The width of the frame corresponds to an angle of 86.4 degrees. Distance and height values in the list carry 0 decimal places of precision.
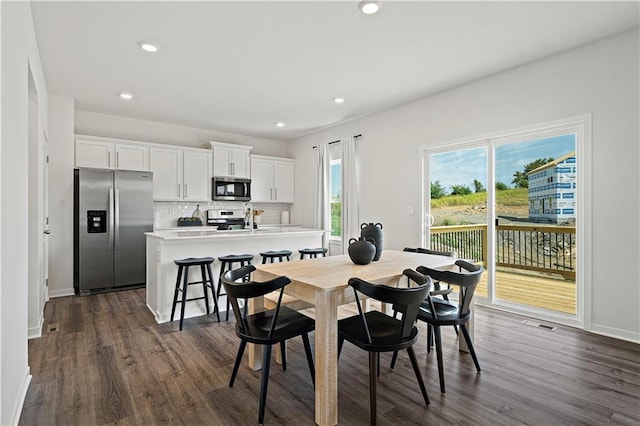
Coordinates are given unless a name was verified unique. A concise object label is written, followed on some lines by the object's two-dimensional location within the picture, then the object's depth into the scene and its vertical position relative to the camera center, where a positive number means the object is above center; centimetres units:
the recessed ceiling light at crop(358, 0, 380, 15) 255 +157
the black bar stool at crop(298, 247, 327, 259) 458 -53
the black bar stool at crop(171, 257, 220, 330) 355 -72
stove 653 -9
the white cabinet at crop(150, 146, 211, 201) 573 +68
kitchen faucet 443 +2
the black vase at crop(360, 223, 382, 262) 278 -19
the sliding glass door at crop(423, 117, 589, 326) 351 +0
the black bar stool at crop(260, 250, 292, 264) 425 -53
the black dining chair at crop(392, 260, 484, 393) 226 -72
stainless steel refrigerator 480 -22
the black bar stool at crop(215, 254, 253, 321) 389 -56
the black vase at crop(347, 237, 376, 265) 260 -30
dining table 189 -47
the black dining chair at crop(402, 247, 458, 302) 247 -42
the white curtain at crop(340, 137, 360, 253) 568 +36
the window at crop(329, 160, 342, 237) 625 +27
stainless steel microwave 635 +45
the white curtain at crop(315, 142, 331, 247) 638 +41
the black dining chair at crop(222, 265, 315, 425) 194 -72
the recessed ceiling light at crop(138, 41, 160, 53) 313 +155
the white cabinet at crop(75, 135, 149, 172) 508 +92
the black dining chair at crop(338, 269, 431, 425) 184 -73
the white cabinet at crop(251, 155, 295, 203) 693 +69
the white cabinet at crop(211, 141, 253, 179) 635 +101
